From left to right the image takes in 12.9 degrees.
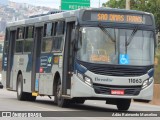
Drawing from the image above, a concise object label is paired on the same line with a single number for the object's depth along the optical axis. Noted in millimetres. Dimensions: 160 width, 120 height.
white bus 22094
